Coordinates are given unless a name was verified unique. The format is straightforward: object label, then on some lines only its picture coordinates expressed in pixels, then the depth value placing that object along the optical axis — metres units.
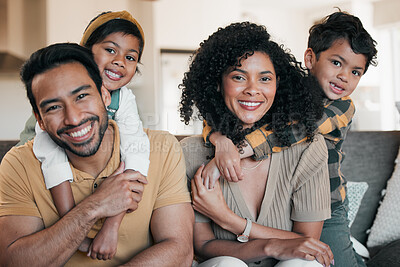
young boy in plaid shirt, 1.62
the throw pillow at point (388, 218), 2.06
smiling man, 1.31
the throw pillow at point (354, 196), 2.11
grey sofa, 2.23
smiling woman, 1.52
